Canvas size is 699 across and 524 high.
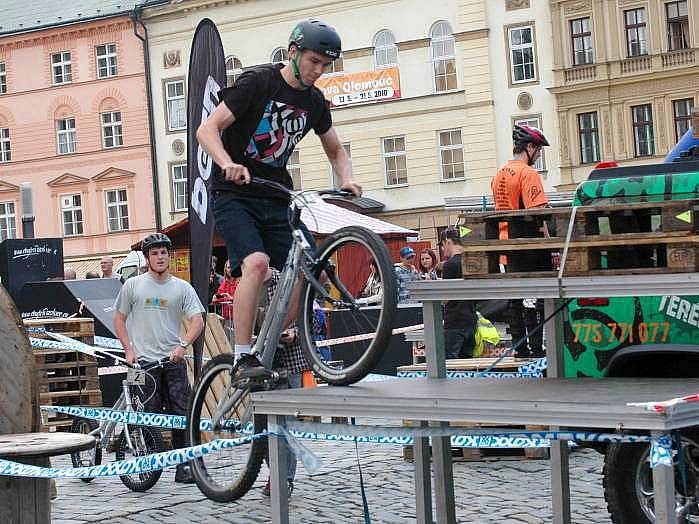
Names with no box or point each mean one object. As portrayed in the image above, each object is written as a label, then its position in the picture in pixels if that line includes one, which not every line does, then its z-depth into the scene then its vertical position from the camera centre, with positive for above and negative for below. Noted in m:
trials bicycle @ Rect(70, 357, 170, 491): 9.92 -1.01
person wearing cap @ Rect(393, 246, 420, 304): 18.21 +0.40
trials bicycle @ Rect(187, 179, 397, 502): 5.91 -0.22
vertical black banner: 10.39 +1.42
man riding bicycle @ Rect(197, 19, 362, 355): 6.66 +0.82
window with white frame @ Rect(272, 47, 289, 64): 52.12 +9.80
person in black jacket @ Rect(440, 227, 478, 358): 12.27 -0.34
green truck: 6.15 -0.32
